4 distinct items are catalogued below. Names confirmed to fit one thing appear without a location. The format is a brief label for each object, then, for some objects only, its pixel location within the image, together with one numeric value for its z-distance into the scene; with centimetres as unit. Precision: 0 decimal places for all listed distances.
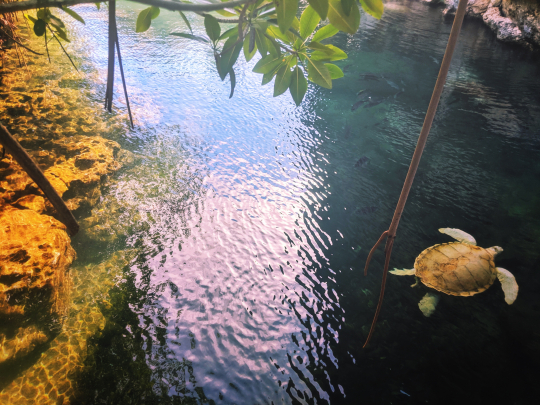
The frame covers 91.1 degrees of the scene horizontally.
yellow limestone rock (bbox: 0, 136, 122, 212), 191
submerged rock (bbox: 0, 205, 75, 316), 145
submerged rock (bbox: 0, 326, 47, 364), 134
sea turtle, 196
